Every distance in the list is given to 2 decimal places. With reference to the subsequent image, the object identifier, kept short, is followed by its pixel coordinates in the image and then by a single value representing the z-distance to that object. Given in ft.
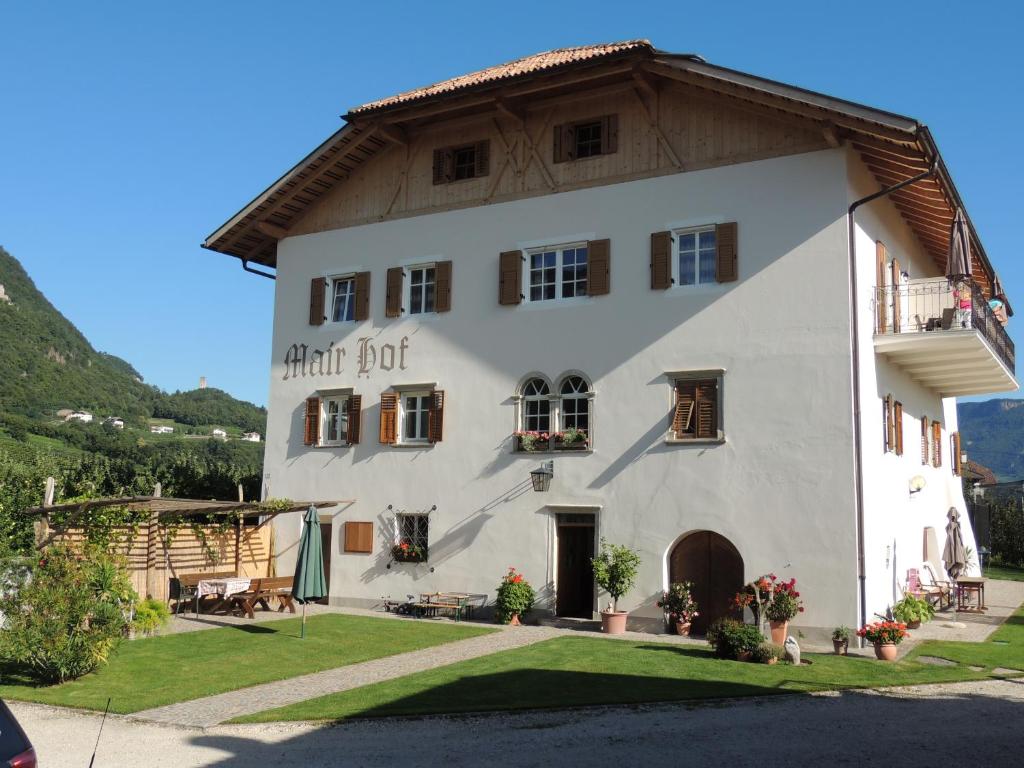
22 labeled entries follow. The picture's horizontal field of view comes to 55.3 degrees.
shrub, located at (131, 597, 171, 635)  50.80
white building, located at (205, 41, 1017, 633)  52.75
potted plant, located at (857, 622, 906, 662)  46.24
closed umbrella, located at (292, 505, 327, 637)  52.75
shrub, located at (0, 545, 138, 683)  39.06
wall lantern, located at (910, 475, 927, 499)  63.60
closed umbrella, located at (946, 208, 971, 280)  53.21
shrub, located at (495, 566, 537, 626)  58.70
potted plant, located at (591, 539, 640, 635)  55.01
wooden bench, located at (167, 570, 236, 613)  60.49
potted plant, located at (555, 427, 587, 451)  59.21
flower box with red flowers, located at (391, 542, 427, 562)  64.59
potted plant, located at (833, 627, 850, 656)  48.70
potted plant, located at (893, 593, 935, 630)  55.77
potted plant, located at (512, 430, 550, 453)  60.48
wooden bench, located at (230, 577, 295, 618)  59.36
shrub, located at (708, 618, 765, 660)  44.91
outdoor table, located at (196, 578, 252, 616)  59.57
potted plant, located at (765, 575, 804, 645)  50.03
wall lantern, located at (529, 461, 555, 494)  59.62
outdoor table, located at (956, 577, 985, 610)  67.77
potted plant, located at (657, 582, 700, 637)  54.08
